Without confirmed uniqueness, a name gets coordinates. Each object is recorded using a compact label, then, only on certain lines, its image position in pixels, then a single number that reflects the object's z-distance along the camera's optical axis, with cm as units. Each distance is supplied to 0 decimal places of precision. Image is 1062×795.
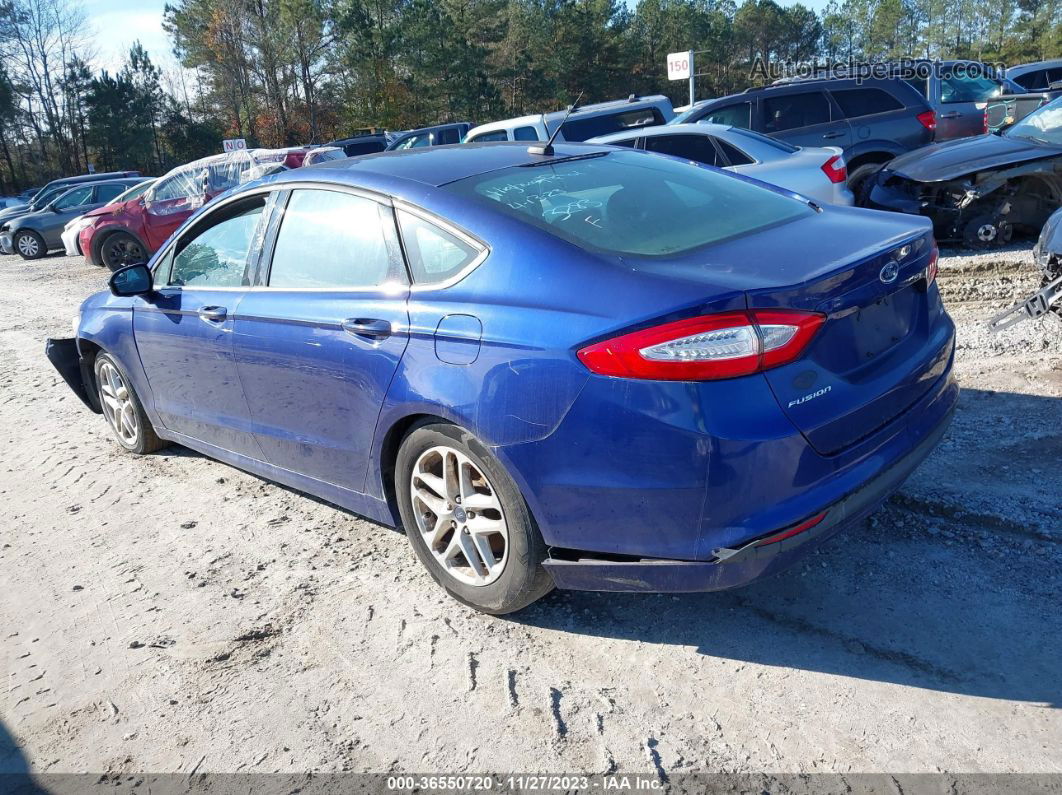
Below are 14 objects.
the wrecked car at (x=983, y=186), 794
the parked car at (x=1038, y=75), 2161
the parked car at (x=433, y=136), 2020
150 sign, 2627
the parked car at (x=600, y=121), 1227
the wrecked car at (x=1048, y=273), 529
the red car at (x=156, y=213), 1518
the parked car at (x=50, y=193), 2420
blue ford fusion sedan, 251
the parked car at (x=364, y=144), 2136
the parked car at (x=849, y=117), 1087
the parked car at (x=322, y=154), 1666
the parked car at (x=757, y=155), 852
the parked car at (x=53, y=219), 2142
